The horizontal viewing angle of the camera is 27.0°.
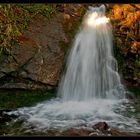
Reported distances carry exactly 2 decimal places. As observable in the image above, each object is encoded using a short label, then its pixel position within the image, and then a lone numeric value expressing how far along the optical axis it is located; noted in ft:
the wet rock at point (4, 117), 18.23
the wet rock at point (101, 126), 15.39
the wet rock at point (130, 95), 23.00
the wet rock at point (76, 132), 14.92
